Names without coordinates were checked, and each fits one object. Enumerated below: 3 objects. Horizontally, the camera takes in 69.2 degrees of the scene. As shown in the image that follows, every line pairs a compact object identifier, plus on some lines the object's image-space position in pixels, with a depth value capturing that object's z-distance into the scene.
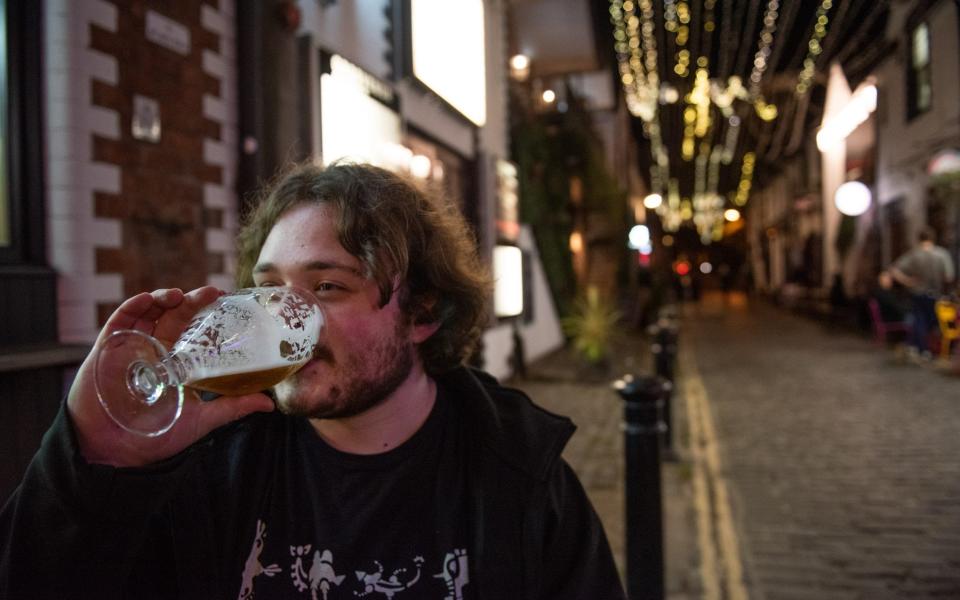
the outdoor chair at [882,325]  12.50
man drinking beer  1.37
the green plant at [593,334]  9.48
